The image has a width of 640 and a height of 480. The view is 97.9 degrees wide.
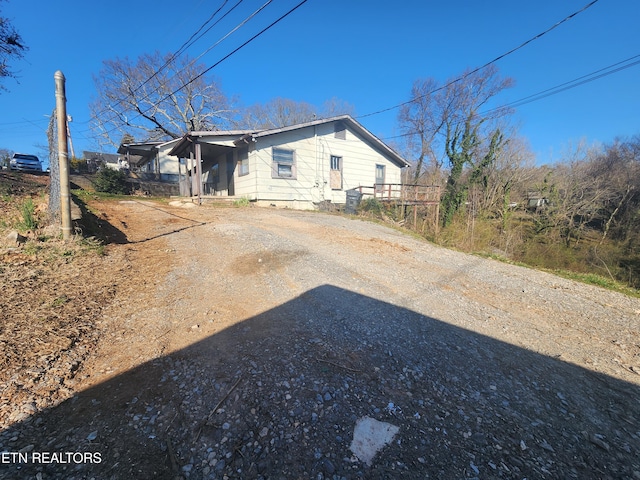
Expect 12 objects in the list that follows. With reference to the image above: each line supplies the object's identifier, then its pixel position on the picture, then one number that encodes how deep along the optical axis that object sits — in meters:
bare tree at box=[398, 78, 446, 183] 25.37
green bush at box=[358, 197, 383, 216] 14.13
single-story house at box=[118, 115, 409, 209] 13.06
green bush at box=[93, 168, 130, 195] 15.73
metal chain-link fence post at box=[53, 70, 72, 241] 4.52
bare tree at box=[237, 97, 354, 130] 32.61
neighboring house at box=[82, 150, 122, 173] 33.78
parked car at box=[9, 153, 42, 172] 19.81
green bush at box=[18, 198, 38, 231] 4.56
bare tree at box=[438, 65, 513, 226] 14.94
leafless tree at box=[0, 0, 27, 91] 8.96
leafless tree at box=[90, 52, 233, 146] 22.02
